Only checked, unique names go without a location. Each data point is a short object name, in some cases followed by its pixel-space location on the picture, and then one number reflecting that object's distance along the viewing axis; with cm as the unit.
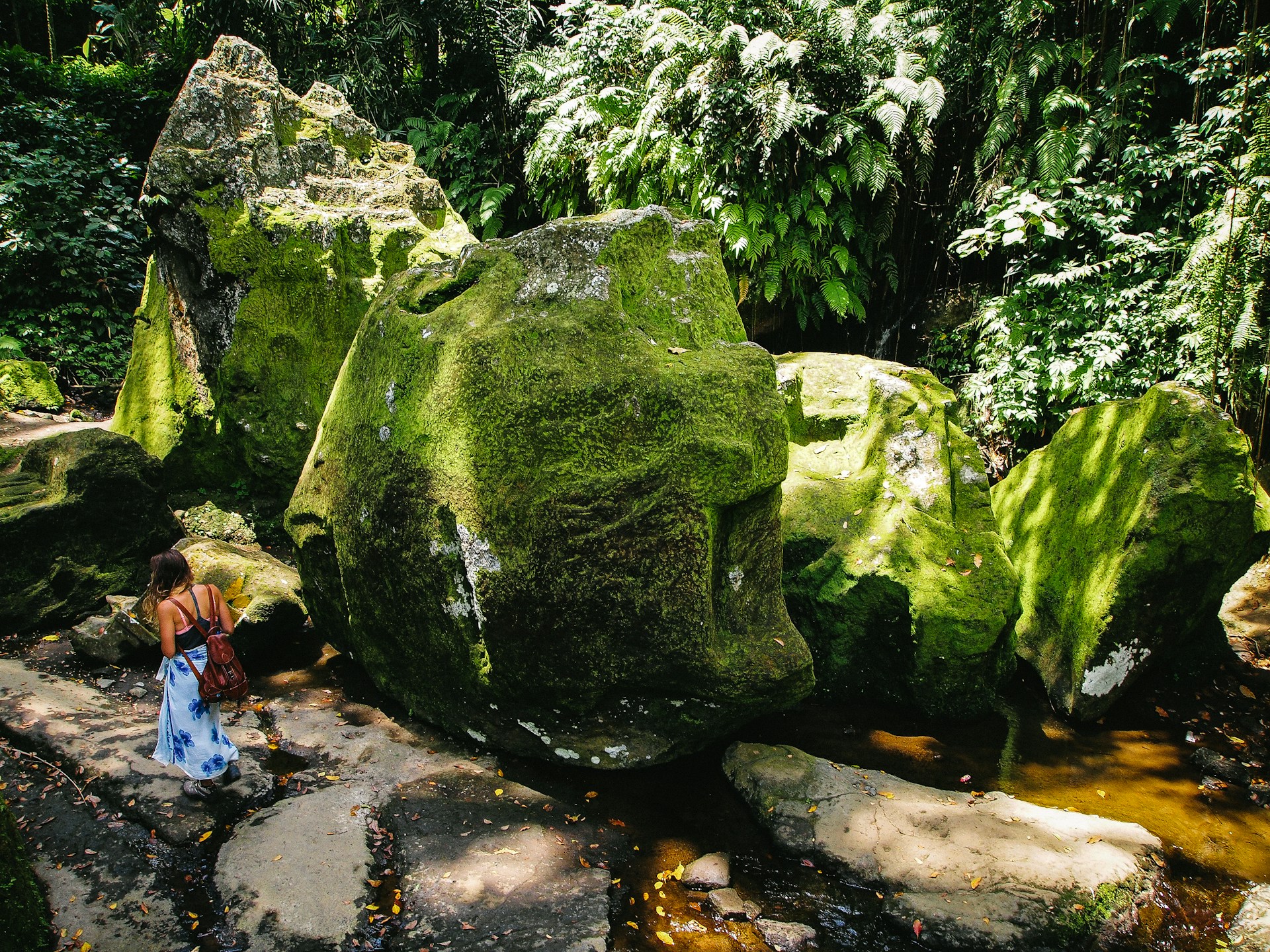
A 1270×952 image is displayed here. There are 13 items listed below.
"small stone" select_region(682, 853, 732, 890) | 337
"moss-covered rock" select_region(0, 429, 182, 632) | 512
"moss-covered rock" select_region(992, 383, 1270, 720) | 469
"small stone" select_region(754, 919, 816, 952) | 308
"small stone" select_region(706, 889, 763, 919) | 322
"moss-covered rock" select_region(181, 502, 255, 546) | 654
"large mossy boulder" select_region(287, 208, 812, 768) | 363
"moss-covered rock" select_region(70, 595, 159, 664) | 471
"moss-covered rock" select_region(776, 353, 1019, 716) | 479
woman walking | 359
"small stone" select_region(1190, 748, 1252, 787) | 435
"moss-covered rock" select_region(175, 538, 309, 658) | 477
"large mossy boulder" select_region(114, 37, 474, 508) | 634
